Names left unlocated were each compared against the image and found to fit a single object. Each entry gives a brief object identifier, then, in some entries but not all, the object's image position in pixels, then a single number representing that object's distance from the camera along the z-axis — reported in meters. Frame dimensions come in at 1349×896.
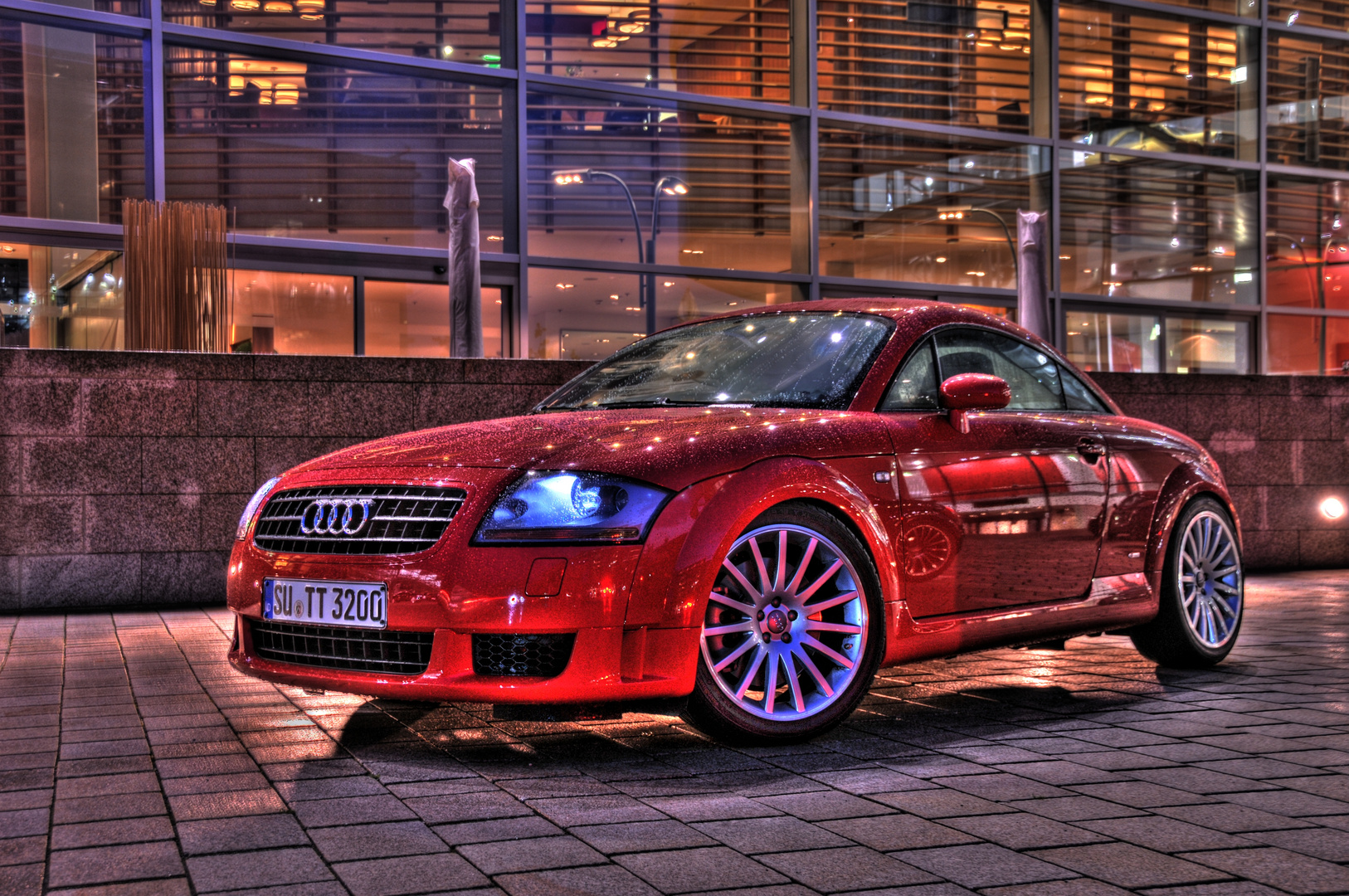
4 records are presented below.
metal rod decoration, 8.39
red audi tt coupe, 3.80
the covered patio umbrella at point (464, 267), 9.37
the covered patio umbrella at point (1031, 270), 10.98
